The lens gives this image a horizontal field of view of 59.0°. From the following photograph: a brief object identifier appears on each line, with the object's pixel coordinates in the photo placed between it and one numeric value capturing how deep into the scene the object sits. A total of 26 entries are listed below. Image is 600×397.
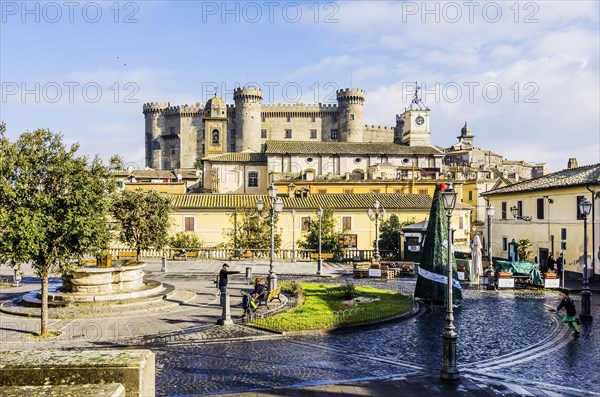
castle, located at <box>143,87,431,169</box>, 95.44
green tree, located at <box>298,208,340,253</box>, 40.34
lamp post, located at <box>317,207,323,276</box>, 29.14
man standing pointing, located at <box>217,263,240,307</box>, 17.34
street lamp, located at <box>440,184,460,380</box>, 10.84
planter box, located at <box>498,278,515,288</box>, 24.28
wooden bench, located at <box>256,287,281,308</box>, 18.28
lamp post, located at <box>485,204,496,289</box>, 24.53
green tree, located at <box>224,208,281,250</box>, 40.72
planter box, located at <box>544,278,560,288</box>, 24.48
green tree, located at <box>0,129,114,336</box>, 13.71
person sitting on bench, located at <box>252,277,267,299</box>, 18.19
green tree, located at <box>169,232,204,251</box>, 40.47
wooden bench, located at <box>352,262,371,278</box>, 28.83
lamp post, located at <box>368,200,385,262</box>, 30.77
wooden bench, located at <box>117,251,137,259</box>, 35.91
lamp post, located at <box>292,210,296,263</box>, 40.66
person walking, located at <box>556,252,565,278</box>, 28.27
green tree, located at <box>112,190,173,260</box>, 23.66
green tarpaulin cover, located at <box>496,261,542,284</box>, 25.53
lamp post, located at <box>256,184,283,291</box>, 20.83
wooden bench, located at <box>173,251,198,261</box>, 37.09
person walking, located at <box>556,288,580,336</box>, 14.99
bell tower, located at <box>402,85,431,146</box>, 89.50
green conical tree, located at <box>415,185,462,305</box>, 19.39
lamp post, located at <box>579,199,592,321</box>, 17.05
